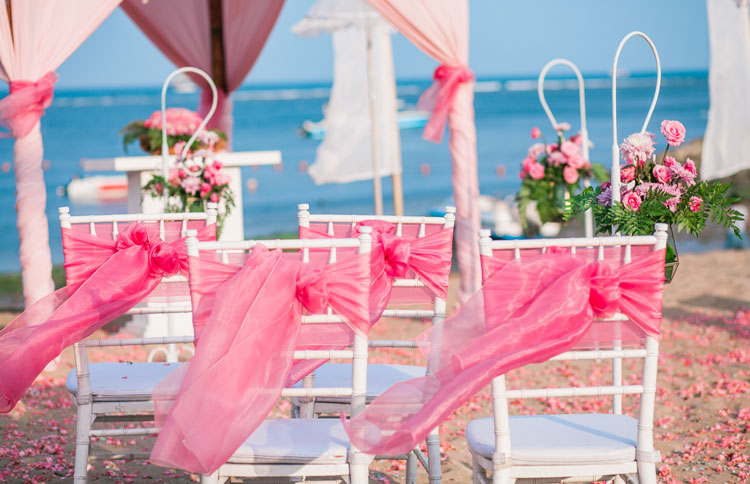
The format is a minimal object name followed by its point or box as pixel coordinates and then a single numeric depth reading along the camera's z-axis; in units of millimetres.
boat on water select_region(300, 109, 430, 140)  32931
